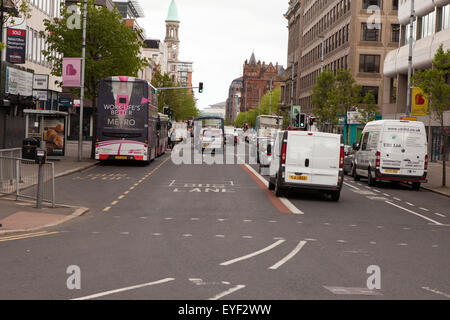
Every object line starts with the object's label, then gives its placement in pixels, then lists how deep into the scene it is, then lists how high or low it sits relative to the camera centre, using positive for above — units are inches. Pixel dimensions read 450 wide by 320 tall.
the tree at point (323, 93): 2329.5 +169.2
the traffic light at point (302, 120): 2046.0 +57.1
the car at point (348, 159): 1261.1 -39.7
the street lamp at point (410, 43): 1435.8 +224.1
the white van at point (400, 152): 1002.1 -17.2
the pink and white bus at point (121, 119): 1258.6 +24.9
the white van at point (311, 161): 745.6 -26.5
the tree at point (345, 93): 2158.0 +157.1
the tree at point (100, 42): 1413.6 +197.2
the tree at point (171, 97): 3769.7 +243.3
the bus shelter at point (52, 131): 1301.7 -3.2
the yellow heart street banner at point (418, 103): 1288.1 +78.2
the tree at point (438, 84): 1062.4 +96.7
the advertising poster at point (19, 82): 1390.3 +103.8
